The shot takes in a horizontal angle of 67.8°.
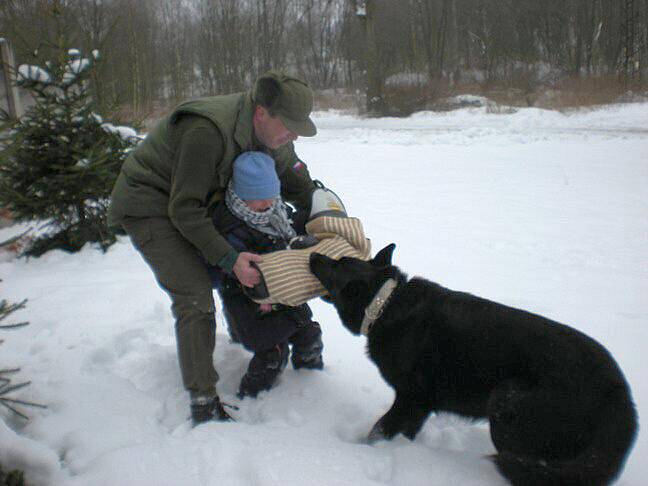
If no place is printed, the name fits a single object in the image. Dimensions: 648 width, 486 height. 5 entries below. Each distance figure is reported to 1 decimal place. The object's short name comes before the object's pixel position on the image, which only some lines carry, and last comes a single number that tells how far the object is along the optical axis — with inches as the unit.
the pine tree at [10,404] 66.6
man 82.2
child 88.3
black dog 70.1
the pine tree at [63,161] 181.8
